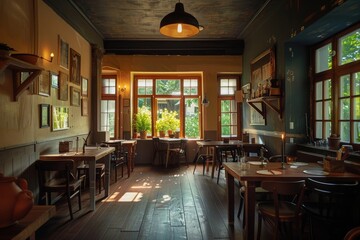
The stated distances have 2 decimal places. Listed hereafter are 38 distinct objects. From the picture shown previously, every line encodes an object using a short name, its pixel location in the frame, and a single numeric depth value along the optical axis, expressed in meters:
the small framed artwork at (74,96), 5.05
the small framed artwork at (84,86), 5.73
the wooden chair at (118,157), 5.77
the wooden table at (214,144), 5.84
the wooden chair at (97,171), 4.64
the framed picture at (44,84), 3.84
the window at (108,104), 7.94
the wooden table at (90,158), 3.75
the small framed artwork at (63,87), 4.52
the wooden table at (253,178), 2.61
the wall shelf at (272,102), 4.92
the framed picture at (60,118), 4.33
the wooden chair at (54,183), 3.41
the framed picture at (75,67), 5.06
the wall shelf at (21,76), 3.12
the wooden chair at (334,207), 2.32
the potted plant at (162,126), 8.05
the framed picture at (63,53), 4.55
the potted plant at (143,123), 7.91
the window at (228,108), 8.19
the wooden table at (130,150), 6.37
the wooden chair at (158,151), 7.45
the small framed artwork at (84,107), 5.70
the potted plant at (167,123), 8.09
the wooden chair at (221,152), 5.76
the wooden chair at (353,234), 1.44
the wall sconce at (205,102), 7.76
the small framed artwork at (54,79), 4.23
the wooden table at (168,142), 7.29
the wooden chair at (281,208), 2.36
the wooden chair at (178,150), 7.32
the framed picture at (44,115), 3.90
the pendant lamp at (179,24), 3.24
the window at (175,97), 8.30
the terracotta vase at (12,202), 1.19
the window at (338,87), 3.54
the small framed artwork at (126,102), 7.87
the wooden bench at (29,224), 1.17
